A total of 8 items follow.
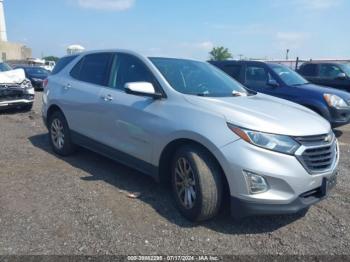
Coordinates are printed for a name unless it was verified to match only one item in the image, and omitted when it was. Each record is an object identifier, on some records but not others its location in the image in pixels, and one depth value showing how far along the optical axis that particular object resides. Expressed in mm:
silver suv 3062
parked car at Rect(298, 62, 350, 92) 10867
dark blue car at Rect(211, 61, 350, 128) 7340
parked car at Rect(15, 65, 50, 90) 19844
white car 9805
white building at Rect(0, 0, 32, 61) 66188
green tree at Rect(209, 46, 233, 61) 65750
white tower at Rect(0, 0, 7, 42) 73938
